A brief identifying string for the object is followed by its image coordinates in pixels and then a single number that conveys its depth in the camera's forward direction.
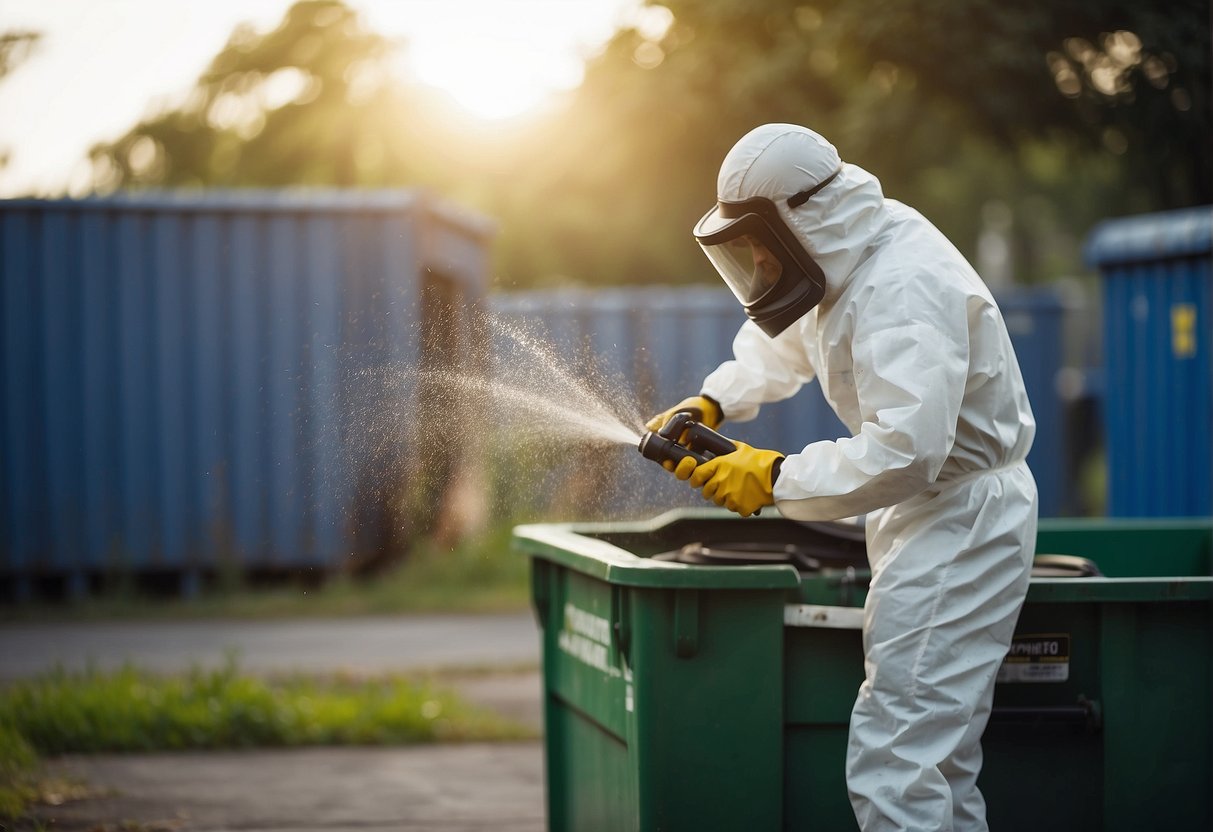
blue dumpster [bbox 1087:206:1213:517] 8.86
